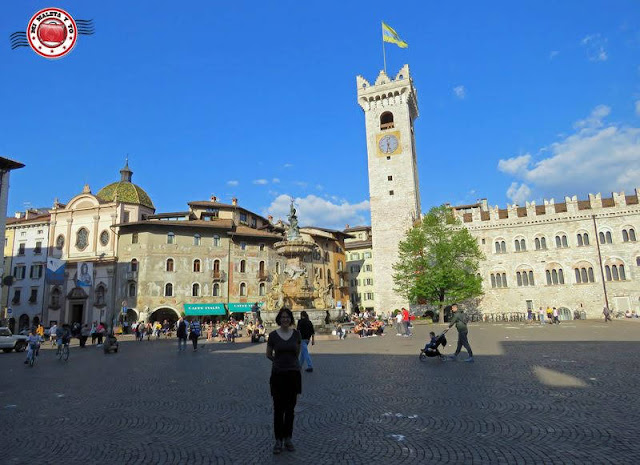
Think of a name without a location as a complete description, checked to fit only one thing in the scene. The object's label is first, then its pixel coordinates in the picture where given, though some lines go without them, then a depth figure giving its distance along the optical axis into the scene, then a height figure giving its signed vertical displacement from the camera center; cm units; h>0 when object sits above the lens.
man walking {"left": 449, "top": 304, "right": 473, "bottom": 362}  1240 -63
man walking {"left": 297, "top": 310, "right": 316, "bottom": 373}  1138 -68
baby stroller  1318 -142
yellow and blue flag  5853 +3635
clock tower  5553 +1828
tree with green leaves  4497 +466
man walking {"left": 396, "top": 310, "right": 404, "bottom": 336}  2706 -123
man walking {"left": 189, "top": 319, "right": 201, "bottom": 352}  2023 -106
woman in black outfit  523 -87
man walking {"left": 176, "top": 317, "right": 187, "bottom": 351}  1986 -81
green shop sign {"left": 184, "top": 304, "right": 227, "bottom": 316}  4519 +26
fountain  2748 +121
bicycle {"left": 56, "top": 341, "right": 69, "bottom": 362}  1758 -133
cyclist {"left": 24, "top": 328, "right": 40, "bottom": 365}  1586 -103
